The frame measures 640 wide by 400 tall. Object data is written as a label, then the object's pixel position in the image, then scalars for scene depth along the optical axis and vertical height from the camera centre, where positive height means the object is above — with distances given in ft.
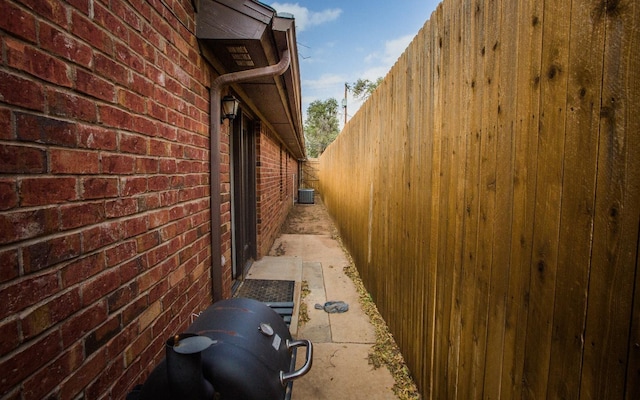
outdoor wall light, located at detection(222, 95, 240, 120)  8.88 +2.11
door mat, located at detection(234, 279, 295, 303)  11.84 -4.93
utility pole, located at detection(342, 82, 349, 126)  87.25 +23.20
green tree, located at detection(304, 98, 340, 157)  125.18 +25.01
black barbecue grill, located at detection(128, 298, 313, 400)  2.94 -2.23
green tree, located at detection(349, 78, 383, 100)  90.89 +28.47
